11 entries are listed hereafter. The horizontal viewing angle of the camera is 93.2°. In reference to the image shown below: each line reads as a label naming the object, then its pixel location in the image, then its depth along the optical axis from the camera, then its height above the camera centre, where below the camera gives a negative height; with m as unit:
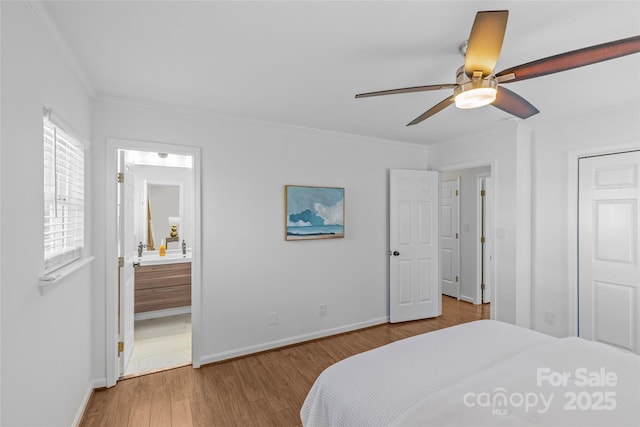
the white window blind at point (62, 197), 1.62 +0.10
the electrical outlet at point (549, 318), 3.14 -1.08
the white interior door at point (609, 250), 2.69 -0.33
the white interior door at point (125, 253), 2.63 -0.36
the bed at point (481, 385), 1.16 -0.76
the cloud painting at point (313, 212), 3.31 +0.02
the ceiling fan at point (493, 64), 1.15 +0.66
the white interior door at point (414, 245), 3.93 -0.41
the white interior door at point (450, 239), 5.11 -0.43
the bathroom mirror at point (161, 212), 4.47 +0.02
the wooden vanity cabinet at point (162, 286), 3.89 -0.97
